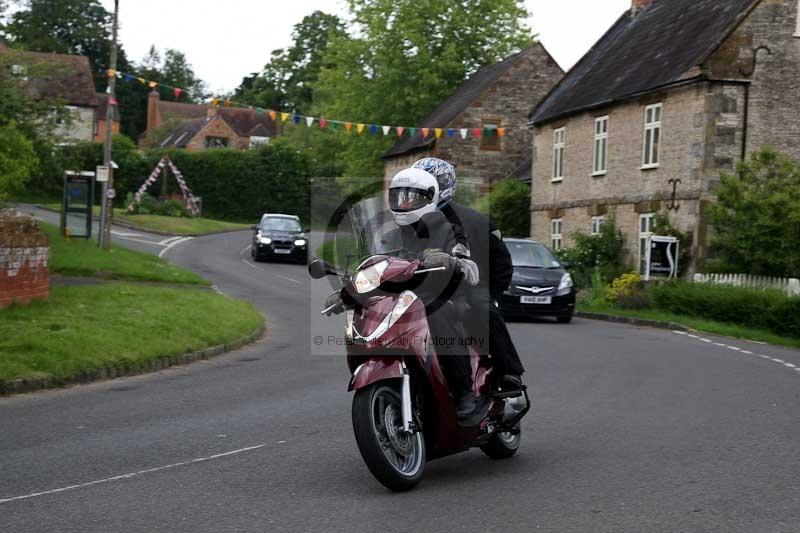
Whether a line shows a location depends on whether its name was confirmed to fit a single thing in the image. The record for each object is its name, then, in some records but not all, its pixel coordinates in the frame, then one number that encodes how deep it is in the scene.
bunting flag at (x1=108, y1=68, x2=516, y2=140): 30.88
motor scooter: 6.34
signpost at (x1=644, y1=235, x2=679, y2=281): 28.22
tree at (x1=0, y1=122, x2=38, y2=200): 22.20
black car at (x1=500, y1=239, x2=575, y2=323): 23.06
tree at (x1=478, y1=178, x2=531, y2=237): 43.69
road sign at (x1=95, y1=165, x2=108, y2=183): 31.81
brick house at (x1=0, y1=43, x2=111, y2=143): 27.16
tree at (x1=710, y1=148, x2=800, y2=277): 23.62
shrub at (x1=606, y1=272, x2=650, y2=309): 26.73
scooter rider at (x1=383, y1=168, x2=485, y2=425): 6.71
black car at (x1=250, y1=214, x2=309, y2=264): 41.03
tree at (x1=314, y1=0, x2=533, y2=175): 57.34
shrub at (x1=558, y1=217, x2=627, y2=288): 32.31
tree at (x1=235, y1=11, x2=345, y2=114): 95.62
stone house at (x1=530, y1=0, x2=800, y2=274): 28.69
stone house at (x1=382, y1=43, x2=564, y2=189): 51.56
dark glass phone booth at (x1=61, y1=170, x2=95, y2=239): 33.56
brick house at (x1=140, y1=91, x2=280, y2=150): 104.31
